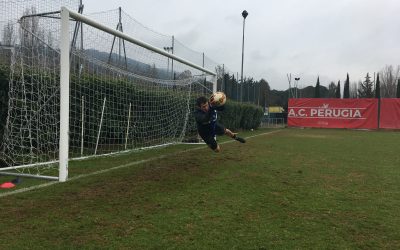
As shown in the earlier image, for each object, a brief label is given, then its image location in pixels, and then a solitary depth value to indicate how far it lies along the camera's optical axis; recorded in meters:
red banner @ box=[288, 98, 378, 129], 33.00
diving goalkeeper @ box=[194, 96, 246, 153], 8.94
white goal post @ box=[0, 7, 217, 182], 7.30
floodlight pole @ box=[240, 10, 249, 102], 28.92
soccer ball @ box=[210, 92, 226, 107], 8.84
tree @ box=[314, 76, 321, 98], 62.37
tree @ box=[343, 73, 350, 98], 65.00
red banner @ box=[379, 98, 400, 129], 32.16
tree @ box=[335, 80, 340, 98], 66.40
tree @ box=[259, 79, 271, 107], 46.34
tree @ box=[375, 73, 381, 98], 56.42
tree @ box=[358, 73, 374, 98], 65.59
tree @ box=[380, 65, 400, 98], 69.44
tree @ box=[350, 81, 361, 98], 71.06
